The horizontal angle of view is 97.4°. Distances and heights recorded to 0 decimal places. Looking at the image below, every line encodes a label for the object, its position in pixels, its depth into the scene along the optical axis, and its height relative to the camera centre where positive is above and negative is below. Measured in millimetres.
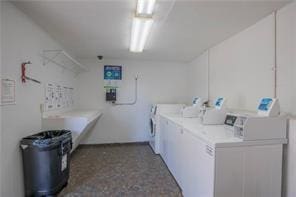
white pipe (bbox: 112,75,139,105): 3487 +18
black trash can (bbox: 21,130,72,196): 1507 -819
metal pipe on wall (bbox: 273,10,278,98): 1534 +490
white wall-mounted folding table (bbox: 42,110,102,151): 1968 -424
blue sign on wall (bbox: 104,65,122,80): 3387 +606
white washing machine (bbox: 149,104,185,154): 2869 -492
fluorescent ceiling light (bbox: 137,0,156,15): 1272 +918
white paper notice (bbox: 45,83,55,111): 2065 -29
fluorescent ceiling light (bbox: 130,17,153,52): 1611 +924
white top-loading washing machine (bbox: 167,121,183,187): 1781 -820
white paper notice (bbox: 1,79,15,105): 1287 +35
